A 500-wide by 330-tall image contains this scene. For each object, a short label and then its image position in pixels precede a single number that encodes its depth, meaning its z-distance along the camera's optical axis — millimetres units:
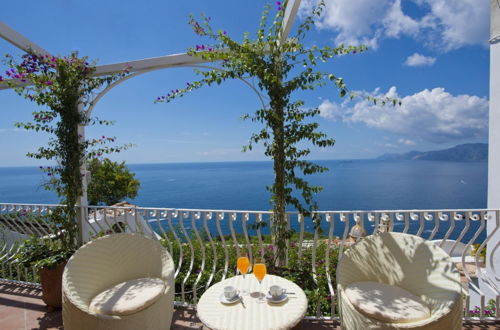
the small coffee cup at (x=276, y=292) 1638
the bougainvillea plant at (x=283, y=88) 2391
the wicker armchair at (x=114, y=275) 1744
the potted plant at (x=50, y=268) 2584
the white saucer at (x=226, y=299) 1612
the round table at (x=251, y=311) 1447
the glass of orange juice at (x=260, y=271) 1700
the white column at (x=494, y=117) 3512
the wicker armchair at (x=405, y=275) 1587
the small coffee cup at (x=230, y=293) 1641
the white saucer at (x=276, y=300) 1612
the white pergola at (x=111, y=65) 3135
